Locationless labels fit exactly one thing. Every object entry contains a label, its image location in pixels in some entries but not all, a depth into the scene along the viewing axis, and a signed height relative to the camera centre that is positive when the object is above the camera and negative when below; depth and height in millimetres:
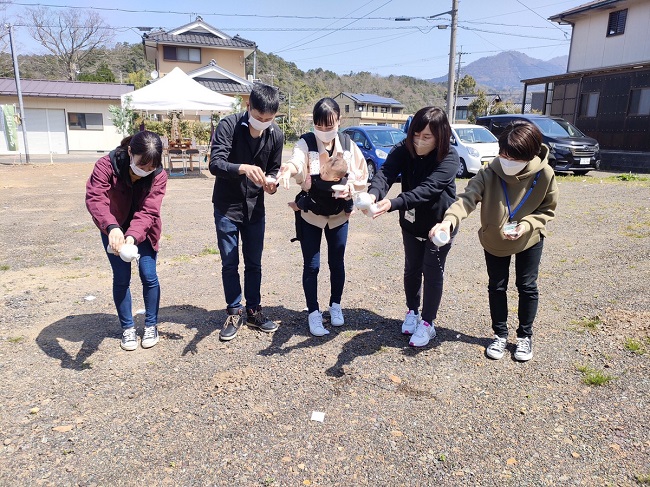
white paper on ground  2508 -1489
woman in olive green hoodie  2775 -433
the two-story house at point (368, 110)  54831 +3165
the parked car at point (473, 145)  12477 -212
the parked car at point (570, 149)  12867 -258
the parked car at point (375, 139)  12766 -92
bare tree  38969 +6605
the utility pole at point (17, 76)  16681 +1908
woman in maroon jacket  2889 -503
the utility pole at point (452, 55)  17094 +2975
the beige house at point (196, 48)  29266 +5337
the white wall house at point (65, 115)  23448 +798
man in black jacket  3047 -340
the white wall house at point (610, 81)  17234 +2397
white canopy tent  12891 +969
